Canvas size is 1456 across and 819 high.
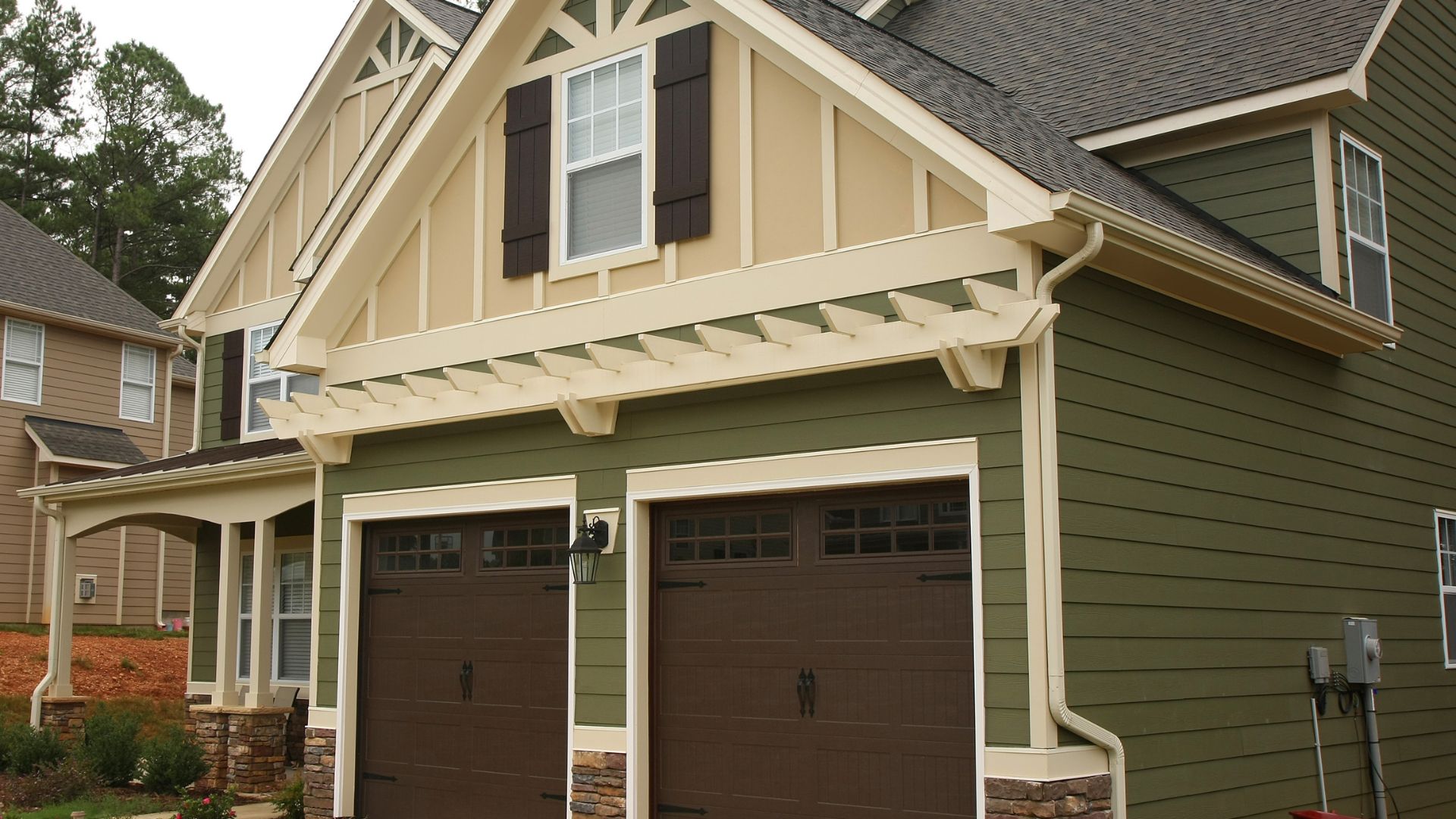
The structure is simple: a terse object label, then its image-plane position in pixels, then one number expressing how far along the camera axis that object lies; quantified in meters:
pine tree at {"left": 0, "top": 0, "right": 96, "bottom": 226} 38.75
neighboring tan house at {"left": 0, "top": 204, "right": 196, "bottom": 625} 23.05
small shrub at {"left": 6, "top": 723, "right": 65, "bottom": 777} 14.17
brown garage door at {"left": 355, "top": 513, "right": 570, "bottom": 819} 9.88
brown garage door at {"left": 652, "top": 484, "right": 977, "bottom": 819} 7.76
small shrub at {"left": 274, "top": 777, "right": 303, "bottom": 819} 11.87
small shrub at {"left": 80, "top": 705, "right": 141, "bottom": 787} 13.79
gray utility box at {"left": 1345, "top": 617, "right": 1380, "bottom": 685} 9.40
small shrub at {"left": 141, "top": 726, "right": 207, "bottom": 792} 13.49
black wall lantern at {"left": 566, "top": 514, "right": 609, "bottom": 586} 9.16
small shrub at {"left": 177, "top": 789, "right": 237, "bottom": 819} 10.51
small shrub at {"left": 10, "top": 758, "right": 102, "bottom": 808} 12.73
